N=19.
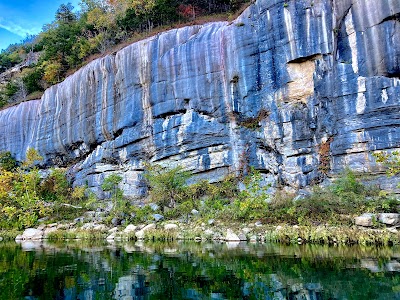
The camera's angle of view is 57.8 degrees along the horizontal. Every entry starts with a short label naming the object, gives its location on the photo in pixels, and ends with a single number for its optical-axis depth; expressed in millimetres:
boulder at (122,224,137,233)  19906
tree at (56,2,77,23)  47300
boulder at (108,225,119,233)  20547
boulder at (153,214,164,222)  20920
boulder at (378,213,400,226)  14695
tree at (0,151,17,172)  34938
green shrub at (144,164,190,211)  22594
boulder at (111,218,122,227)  21878
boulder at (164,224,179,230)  18850
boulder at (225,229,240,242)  16522
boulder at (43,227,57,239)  22109
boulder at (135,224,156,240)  19030
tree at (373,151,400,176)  13975
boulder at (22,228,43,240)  22108
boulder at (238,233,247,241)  16503
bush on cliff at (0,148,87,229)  23875
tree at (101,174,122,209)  24547
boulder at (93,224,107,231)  21064
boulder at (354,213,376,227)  14969
